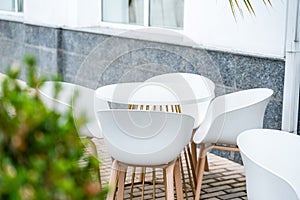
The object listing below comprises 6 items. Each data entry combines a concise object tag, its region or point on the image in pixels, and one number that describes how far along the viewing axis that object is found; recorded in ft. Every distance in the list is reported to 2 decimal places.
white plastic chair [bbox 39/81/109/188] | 11.85
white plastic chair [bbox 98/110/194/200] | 10.18
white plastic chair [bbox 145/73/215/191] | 12.94
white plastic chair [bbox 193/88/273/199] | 12.23
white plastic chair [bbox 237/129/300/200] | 7.71
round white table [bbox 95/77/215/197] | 11.48
